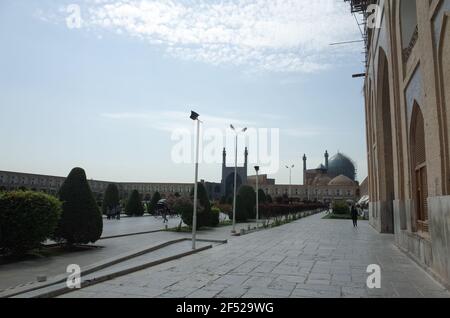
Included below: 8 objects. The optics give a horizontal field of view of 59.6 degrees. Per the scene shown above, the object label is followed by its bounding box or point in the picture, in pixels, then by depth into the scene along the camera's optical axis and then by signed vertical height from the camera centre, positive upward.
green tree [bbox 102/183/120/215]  29.38 +0.24
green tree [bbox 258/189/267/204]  35.97 +0.72
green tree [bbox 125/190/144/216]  31.91 -0.29
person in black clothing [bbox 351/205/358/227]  22.05 -0.60
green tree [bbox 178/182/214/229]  17.89 -0.26
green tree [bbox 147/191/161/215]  34.84 -0.10
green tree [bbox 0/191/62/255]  8.76 -0.44
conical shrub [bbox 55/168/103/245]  10.53 -0.34
